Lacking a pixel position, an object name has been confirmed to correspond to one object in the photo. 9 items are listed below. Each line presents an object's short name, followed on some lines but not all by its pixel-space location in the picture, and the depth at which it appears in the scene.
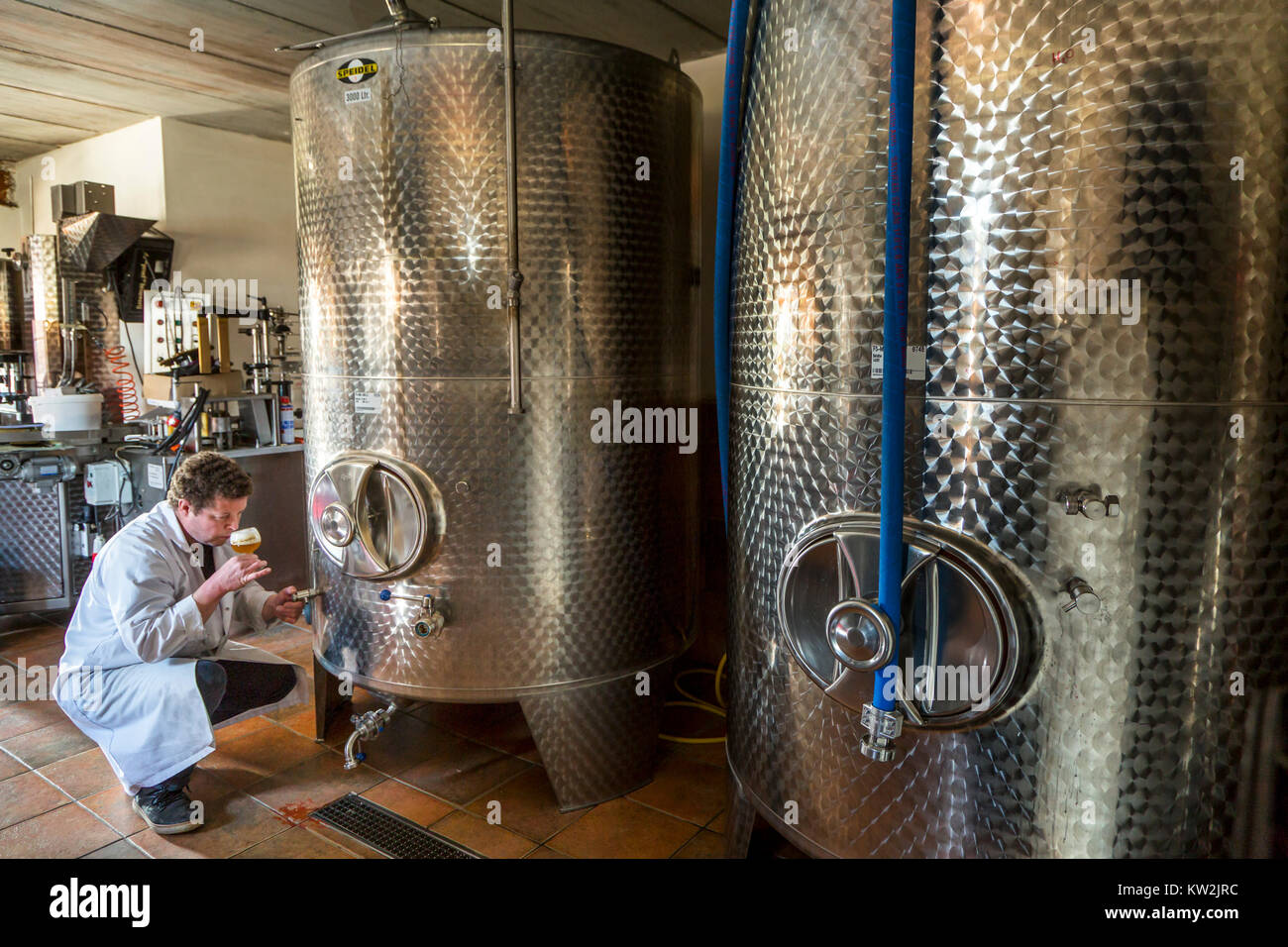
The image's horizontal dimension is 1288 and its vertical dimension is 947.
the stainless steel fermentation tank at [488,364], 2.85
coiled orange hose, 6.29
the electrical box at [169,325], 5.67
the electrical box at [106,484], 5.04
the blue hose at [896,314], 1.66
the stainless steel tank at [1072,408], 1.54
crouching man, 2.95
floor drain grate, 2.83
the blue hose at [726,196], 2.17
